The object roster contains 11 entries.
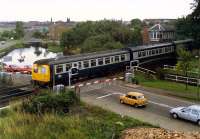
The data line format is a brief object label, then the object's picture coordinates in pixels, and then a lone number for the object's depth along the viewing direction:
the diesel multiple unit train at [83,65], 28.38
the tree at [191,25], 49.84
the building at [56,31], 144.00
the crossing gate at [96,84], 27.81
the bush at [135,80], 30.55
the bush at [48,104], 22.03
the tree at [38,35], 171.52
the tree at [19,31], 169.55
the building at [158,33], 74.50
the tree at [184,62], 30.38
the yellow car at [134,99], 23.62
